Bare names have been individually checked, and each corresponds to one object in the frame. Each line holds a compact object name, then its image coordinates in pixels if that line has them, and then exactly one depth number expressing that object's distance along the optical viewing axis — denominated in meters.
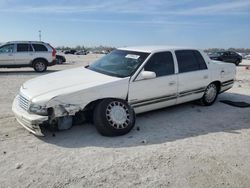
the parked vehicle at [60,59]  18.19
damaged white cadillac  3.21
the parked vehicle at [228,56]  17.49
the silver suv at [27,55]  10.57
